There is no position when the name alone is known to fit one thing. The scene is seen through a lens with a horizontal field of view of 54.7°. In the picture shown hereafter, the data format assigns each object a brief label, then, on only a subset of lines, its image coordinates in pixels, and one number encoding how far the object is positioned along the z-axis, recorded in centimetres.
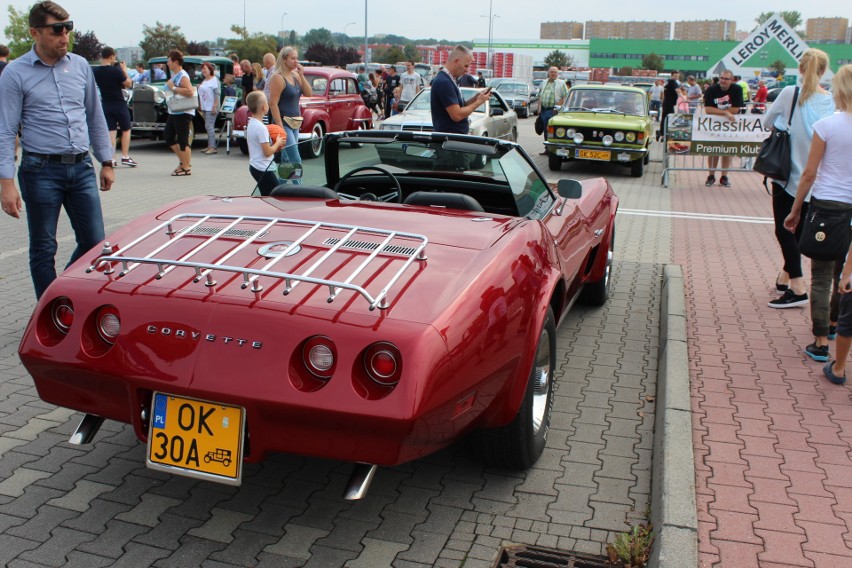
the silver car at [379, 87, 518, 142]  1420
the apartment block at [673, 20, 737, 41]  15075
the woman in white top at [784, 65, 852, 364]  493
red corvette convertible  271
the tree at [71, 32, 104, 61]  4606
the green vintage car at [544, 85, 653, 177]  1402
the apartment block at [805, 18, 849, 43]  16012
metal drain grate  302
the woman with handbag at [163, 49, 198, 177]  1356
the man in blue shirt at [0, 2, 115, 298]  483
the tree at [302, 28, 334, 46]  13720
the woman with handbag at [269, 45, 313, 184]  1006
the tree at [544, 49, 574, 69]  8194
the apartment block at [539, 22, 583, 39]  18575
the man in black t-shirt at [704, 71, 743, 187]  1311
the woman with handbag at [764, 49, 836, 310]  595
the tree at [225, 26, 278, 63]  5619
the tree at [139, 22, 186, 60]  5488
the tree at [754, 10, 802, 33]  14012
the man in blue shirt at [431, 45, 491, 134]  751
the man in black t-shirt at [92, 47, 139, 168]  1245
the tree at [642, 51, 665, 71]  9881
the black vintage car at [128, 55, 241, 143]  1684
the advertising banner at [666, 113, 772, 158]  1319
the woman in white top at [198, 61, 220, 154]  1648
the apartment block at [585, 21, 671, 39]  17050
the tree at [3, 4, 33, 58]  5193
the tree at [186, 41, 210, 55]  4775
